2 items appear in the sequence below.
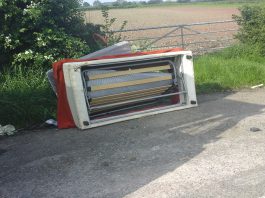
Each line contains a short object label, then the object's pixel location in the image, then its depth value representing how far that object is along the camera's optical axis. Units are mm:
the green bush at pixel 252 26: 8544
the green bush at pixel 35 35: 5859
